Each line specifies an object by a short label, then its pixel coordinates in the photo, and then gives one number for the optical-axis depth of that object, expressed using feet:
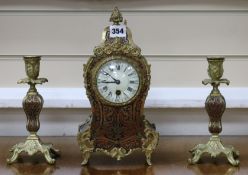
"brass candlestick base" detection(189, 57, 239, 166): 4.74
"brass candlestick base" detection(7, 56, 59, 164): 4.76
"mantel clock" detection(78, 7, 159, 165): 4.66
